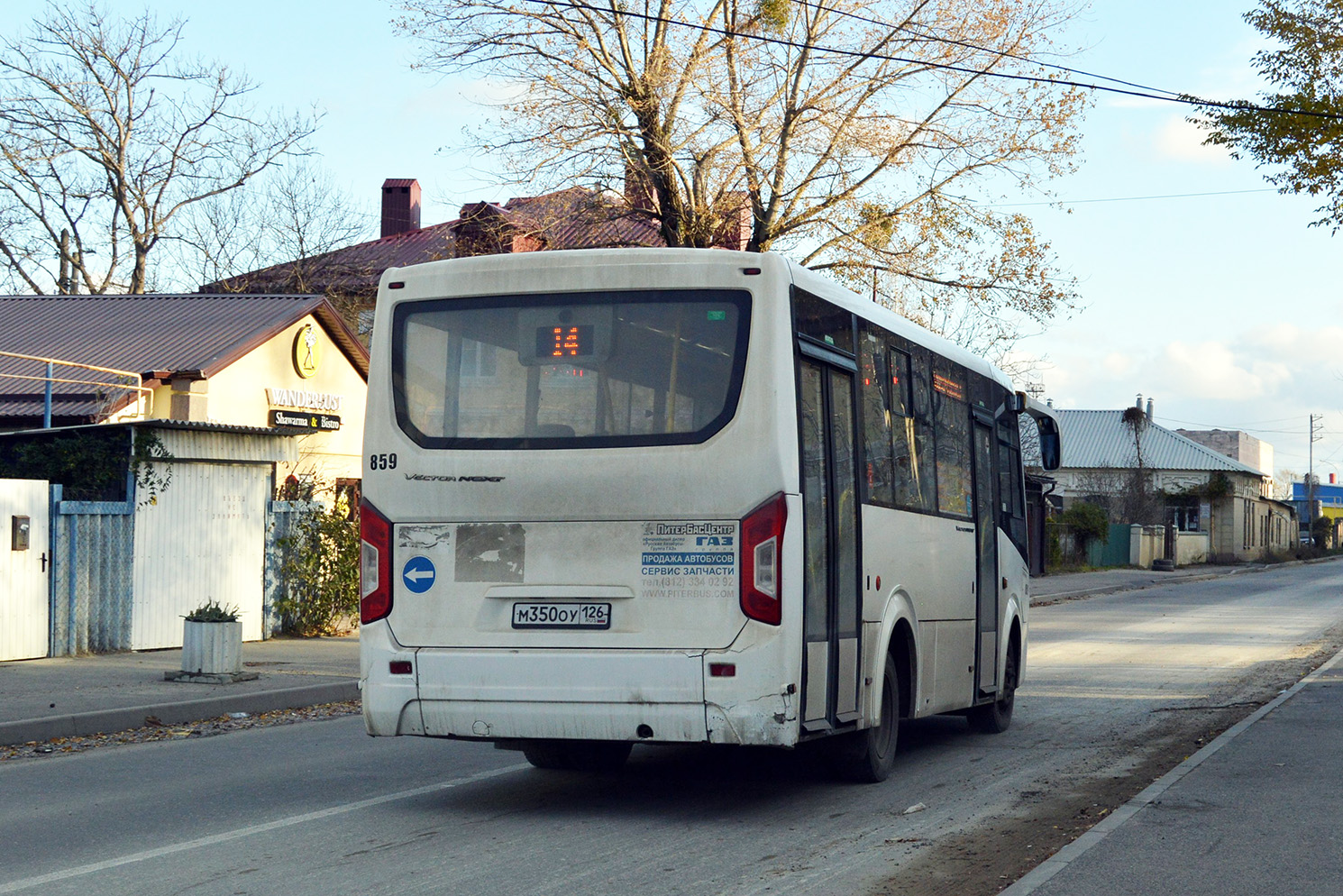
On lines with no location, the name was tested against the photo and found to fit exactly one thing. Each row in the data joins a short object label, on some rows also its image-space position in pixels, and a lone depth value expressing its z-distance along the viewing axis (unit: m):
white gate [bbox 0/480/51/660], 15.24
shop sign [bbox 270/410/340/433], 25.38
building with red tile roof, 28.81
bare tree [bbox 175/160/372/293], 41.88
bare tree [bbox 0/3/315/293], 38.50
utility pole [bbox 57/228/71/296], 41.38
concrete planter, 13.97
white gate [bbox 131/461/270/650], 17.17
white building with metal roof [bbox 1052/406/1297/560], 77.31
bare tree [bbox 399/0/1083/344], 27.95
